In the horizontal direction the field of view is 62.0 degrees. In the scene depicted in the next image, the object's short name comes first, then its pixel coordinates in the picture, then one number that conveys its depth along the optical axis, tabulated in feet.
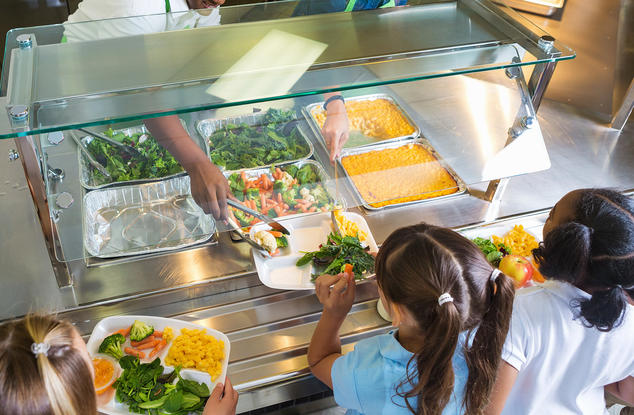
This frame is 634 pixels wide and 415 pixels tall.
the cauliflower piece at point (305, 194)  5.57
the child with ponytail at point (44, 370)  3.12
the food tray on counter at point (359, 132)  4.86
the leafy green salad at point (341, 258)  5.70
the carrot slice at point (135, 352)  4.98
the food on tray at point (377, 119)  5.44
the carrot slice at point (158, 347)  5.03
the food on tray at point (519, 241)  6.24
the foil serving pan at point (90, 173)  4.82
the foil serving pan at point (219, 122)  4.65
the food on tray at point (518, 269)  5.73
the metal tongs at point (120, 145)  4.84
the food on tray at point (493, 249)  6.01
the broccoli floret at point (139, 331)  5.01
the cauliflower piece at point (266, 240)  5.76
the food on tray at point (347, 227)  6.04
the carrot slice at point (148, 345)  5.02
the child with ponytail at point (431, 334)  3.92
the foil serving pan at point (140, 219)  5.18
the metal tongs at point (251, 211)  5.33
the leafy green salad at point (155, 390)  4.60
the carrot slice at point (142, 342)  5.03
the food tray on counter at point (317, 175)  5.23
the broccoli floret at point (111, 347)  4.88
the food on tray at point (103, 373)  4.65
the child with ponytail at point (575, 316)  4.23
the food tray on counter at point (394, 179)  5.85
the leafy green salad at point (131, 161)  4.81
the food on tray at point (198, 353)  4.89
